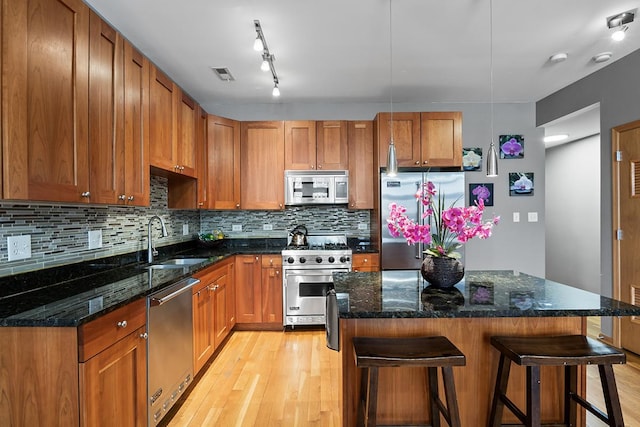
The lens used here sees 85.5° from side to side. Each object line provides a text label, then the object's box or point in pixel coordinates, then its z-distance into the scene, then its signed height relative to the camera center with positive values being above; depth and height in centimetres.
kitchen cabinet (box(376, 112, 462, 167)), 380 +86
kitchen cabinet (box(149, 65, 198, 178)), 257 +76
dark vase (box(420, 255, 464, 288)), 182 -30
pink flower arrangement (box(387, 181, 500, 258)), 178 -6
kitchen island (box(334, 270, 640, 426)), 163 -65
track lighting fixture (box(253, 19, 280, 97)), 240 +134
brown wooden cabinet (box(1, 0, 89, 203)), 137 +52
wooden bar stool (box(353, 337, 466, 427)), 133 -56
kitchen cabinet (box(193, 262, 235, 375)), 262 -81
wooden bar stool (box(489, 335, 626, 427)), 136 -58
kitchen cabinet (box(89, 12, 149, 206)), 188 +59
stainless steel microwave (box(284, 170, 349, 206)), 402 +32
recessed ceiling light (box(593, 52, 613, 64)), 303 +139
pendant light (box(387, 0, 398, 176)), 217 +39
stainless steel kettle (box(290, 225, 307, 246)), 405 -26
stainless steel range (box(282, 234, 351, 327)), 376 -69
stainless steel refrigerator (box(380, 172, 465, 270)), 371 +18
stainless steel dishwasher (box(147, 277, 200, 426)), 189 -79
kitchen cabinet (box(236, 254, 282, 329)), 380 -84
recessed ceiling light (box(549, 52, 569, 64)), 302 +139
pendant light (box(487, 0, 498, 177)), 212 +32
